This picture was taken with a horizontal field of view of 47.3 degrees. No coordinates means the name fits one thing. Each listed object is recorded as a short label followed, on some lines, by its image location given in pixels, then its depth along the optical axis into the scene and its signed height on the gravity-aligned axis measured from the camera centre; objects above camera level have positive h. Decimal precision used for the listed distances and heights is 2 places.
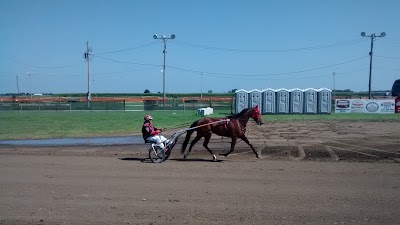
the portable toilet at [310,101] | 48.97 -0.36
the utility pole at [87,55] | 76.22 +7.13
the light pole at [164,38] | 67.62 +8.94
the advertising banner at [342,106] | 49.34 -0.90
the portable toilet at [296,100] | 48.97 -0.26
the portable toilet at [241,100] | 49.25 -0.26
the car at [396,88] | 72.38 +1.57
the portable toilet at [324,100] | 48.62 -0.25
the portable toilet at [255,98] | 49.19 -0.05
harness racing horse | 15.65 -1.05
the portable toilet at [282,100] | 49.03 -0.26
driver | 14.99 -1.17
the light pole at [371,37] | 64.38 +8.69
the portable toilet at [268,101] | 49.25 -0.37
